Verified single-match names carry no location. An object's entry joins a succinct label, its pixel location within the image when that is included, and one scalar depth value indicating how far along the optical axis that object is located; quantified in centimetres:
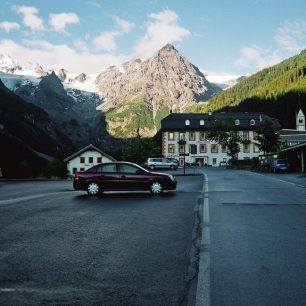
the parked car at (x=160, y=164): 6194
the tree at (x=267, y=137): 6538
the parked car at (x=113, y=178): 1931
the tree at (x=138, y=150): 6712
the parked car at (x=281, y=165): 4866
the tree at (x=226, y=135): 8331
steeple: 15062
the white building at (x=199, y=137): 11212
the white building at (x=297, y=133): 11975
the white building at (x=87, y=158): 9550
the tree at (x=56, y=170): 8475
